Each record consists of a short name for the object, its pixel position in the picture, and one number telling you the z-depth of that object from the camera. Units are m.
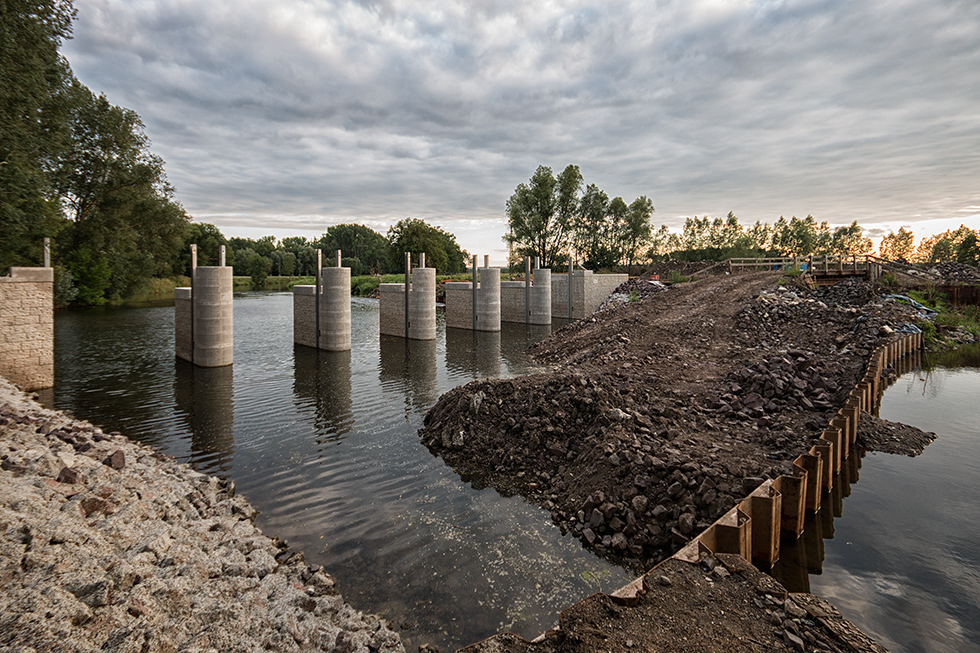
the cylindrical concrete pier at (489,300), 30.53
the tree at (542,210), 60.78
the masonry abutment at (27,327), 13.91
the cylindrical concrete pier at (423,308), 25.84
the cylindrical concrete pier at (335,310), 21.34
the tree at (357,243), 120.06
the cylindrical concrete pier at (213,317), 17.33
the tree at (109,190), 34.34
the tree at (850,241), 82.62
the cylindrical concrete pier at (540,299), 34.53
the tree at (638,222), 68.94
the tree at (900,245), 88.38
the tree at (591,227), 66.00
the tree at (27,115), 13.82
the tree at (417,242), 80.25
